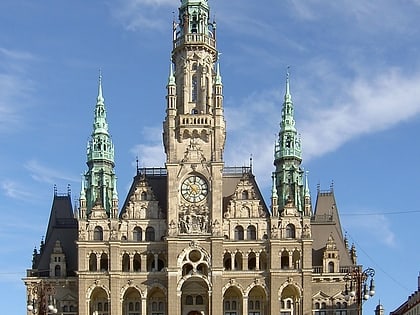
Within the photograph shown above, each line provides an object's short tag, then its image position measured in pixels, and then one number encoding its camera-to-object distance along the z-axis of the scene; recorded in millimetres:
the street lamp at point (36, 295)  108219
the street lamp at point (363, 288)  82125
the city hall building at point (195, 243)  126375
